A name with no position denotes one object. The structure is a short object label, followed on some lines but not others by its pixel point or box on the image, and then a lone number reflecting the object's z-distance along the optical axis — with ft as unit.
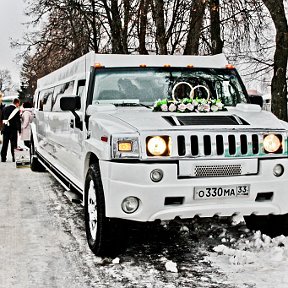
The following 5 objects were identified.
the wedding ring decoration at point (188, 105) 17.51
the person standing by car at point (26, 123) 48.21
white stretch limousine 15.07
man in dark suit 49.03
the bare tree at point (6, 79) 439.43
